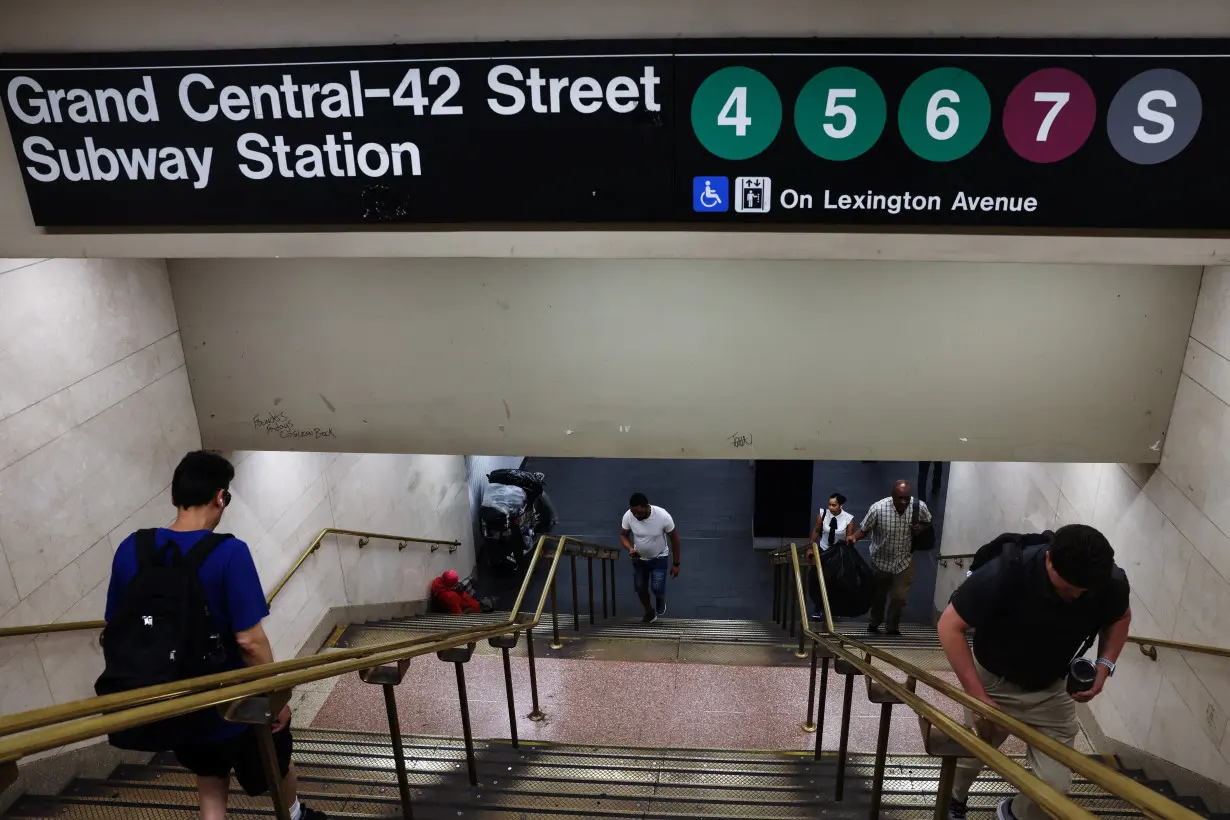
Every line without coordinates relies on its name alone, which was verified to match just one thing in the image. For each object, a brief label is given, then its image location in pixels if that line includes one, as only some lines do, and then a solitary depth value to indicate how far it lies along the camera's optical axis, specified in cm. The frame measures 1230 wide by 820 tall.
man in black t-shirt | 277
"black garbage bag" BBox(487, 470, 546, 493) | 1086
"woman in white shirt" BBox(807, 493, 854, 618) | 758
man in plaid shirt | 667
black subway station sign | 271
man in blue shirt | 251
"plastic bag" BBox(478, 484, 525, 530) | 1020
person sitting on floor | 871
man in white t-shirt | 712
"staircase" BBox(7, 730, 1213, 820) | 342
